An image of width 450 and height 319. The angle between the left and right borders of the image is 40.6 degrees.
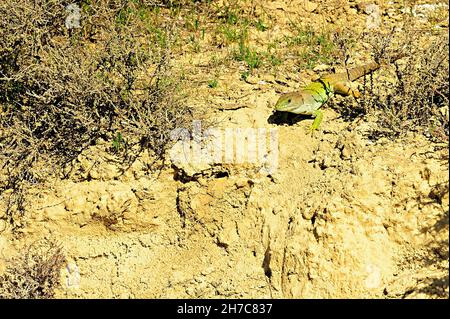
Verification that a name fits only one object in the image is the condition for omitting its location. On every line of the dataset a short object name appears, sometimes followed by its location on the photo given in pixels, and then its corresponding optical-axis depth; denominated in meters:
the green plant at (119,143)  5.41
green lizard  5.11
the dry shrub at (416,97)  4.76
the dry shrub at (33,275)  5.09
